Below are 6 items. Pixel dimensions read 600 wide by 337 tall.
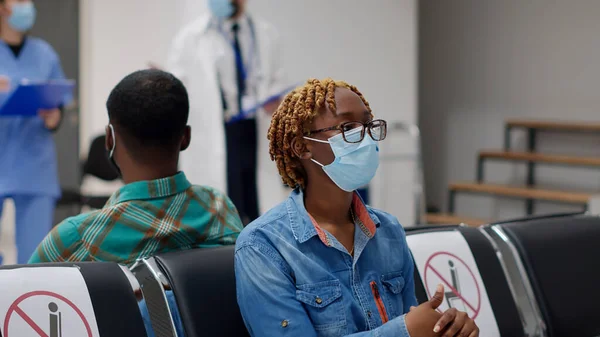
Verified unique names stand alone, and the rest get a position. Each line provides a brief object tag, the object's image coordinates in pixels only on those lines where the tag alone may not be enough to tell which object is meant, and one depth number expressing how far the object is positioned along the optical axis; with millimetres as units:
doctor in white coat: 4191
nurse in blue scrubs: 3672
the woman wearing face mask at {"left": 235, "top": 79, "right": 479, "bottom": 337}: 1387
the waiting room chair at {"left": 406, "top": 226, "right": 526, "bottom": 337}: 1914
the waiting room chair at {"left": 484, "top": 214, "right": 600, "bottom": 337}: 2029
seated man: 1577
